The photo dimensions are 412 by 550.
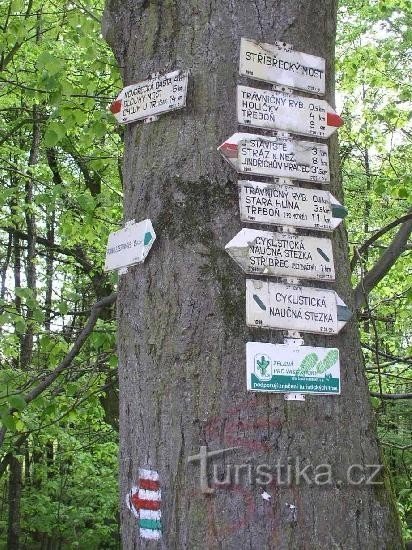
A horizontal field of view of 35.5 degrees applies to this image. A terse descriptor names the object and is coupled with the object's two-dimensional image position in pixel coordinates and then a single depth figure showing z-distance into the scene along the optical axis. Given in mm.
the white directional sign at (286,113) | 1925
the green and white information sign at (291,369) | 1693
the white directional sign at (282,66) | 1958
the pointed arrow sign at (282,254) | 1781
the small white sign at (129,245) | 1879
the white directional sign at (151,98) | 1954
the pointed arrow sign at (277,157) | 1876
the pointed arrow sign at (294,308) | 1750
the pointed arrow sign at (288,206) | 1841
